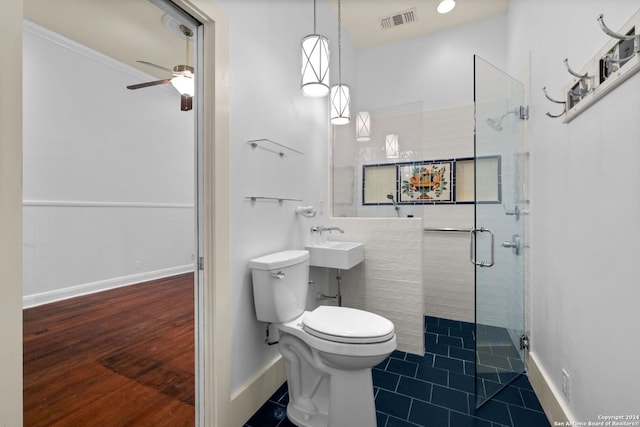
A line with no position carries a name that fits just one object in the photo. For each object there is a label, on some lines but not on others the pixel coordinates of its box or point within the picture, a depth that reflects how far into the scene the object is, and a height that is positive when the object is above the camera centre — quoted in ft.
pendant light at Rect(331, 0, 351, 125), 7.89 +2.93
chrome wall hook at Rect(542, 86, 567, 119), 4.43 +1.55
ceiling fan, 8.14 +3.67
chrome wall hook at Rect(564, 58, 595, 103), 3.69 +1.65
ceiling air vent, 8.81 +5.97
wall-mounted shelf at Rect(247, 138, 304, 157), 5.37 +1.30
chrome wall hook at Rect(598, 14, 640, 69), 2.70 +1.63
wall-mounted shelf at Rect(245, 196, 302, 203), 5.35 +0.25
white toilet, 4.38 -2.07
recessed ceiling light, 8.33 +5.96
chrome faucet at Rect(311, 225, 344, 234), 7.56 -0.46
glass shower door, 5.55 -0.58
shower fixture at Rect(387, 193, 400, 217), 8.23 +0.23
